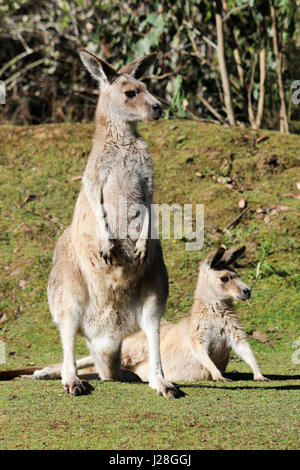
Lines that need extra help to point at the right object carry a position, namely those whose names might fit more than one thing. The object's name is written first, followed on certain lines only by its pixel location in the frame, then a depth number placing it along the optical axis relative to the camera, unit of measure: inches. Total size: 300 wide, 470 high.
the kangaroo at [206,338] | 425.1
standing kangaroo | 337.4
